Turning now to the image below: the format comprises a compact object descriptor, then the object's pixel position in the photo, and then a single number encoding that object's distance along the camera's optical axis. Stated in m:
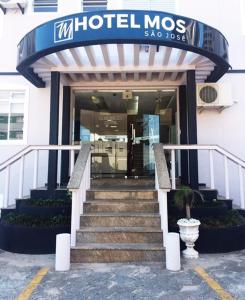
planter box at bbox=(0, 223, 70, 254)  4.02
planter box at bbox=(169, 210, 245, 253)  4.03
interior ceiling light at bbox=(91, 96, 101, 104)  6.88
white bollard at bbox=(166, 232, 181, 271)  3.36
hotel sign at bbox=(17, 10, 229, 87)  4.09
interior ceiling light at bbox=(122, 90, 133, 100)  6.41
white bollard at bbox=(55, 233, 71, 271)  3.36
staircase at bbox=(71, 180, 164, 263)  3.64
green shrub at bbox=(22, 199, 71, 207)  4.54
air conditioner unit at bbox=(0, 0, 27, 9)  6.17
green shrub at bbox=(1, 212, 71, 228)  4.13
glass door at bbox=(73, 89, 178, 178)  6.91
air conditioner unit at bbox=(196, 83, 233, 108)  5.86
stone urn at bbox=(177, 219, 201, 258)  3.82
